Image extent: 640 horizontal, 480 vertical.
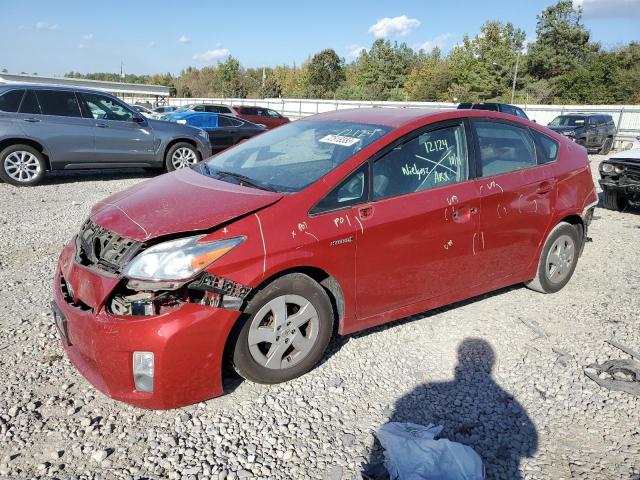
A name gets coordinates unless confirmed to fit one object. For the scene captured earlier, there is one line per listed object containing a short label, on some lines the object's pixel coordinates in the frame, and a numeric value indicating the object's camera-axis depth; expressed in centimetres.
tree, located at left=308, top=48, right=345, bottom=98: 6938
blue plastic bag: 228
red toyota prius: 269
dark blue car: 1439
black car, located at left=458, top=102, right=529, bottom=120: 1920
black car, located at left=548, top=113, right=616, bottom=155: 2047
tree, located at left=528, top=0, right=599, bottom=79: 6194
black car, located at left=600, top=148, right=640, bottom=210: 805
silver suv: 870
